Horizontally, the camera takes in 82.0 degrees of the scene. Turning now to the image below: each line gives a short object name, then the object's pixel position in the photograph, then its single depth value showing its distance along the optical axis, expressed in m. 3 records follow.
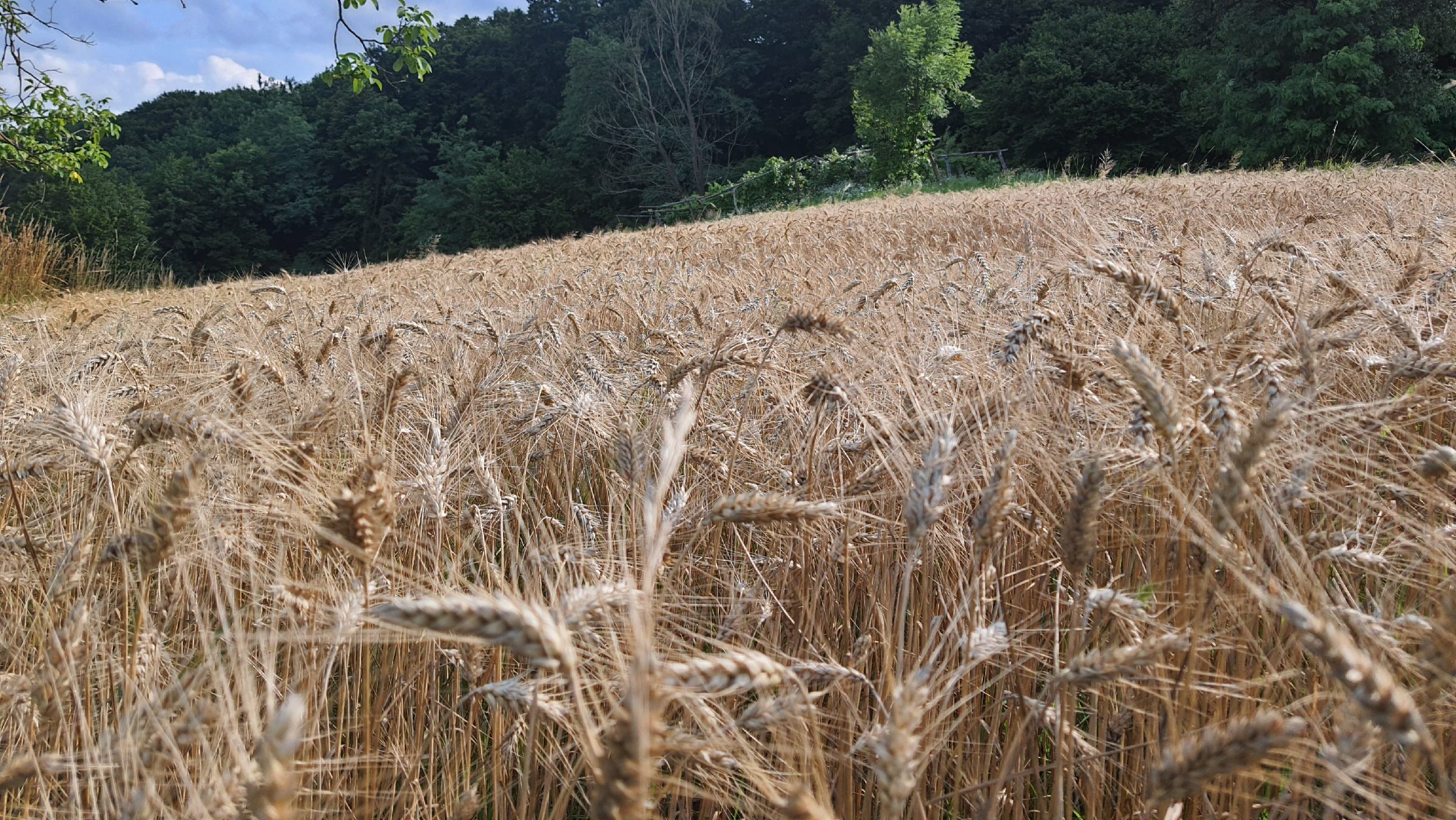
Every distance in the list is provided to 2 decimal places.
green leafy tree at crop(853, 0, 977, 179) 28.02
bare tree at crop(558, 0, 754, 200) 40.31
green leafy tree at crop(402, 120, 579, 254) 39.81
